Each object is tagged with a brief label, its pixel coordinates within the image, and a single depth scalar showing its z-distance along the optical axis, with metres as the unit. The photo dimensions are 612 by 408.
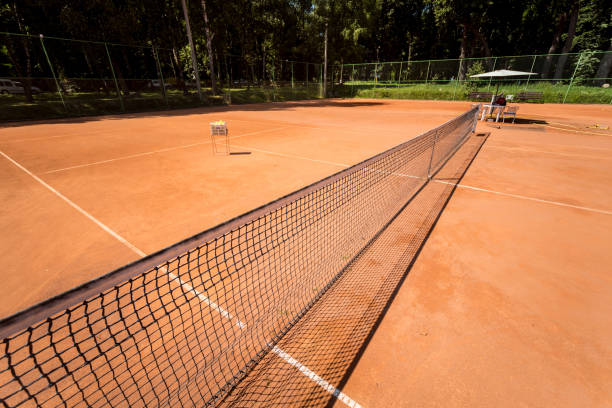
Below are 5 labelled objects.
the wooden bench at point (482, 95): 21.83
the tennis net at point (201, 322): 2.05
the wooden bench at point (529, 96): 20.11
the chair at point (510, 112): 15.57
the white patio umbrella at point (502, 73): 15.38
